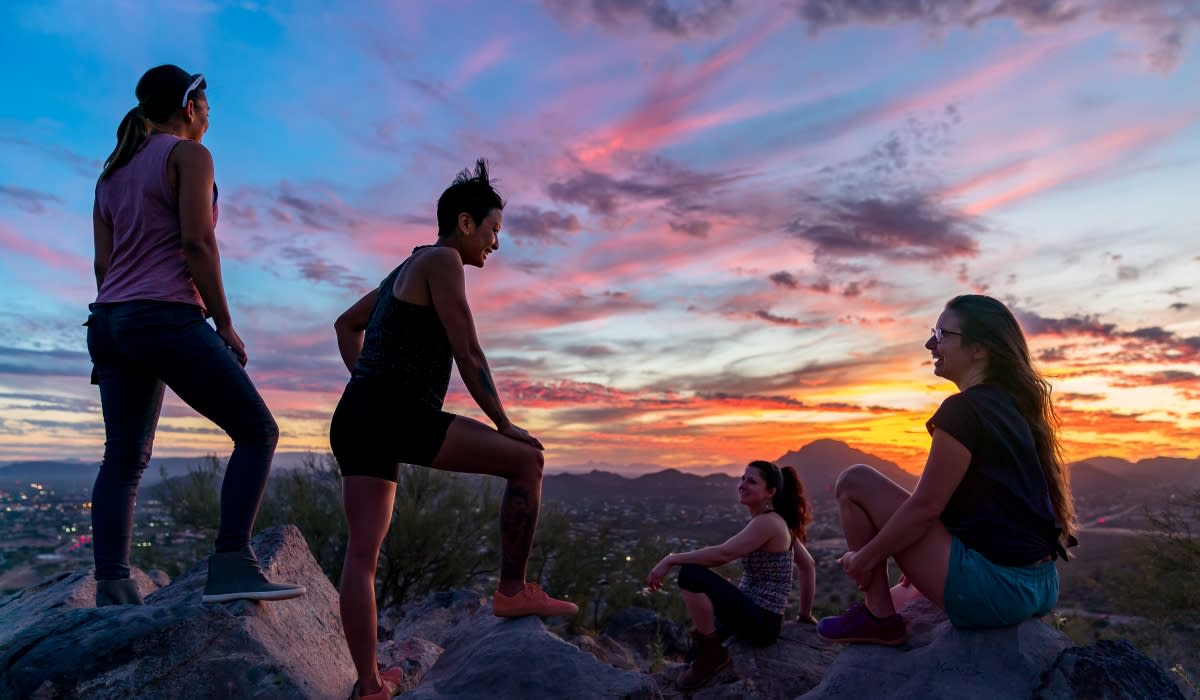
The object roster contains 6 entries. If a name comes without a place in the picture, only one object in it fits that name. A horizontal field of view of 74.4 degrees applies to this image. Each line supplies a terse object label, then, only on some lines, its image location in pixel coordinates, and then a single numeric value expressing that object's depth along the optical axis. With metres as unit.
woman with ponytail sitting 4.75
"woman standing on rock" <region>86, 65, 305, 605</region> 3.76
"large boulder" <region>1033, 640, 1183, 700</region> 3.37
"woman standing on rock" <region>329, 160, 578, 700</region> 3.56
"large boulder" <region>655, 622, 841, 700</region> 4.62
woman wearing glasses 3.60
